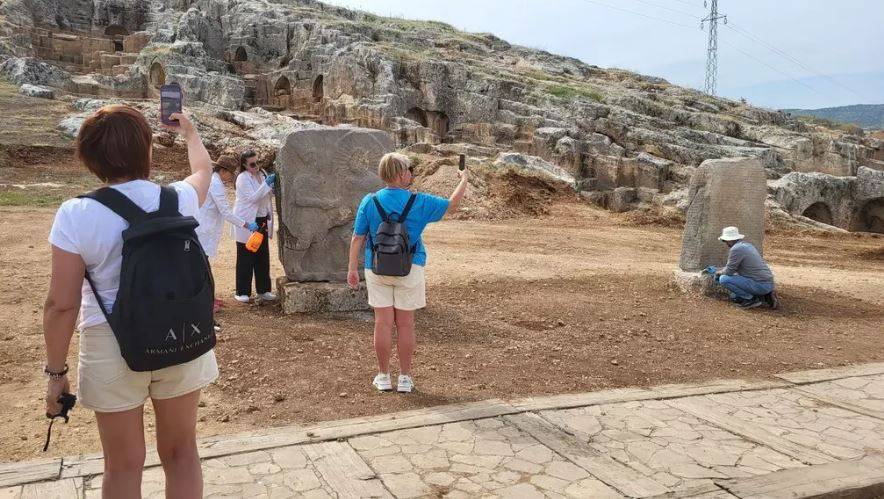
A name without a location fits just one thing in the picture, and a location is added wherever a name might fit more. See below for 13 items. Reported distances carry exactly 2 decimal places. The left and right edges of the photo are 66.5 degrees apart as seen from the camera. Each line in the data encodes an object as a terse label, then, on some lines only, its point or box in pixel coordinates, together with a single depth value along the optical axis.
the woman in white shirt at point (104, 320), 2.53
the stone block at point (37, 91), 24.06
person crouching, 8.97
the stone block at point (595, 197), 20.58
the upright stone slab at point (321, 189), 7.71
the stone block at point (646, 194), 20.86
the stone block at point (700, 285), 9.42
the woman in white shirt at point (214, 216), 7.08
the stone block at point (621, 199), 20.52
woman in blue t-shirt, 5.00
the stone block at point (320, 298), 7.55
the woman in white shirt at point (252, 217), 7.65
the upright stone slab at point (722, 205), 9.68
